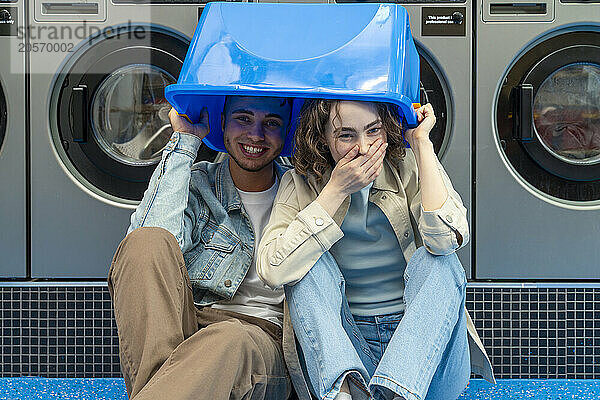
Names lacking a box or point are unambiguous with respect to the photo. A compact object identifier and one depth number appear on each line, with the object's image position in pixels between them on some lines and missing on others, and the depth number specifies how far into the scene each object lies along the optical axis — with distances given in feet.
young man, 4.27
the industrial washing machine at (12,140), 7.05
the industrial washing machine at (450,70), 6.90
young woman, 4.55
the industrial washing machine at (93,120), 7.02
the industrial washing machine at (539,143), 6.89
